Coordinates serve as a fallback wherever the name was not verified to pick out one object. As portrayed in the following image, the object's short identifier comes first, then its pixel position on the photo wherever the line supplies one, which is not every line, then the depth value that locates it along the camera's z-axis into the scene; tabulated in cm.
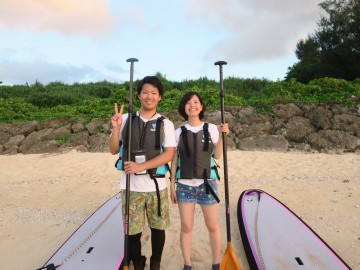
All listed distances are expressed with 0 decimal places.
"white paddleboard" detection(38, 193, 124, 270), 327
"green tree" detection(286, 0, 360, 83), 1784
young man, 270
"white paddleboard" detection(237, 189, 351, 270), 328
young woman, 291
